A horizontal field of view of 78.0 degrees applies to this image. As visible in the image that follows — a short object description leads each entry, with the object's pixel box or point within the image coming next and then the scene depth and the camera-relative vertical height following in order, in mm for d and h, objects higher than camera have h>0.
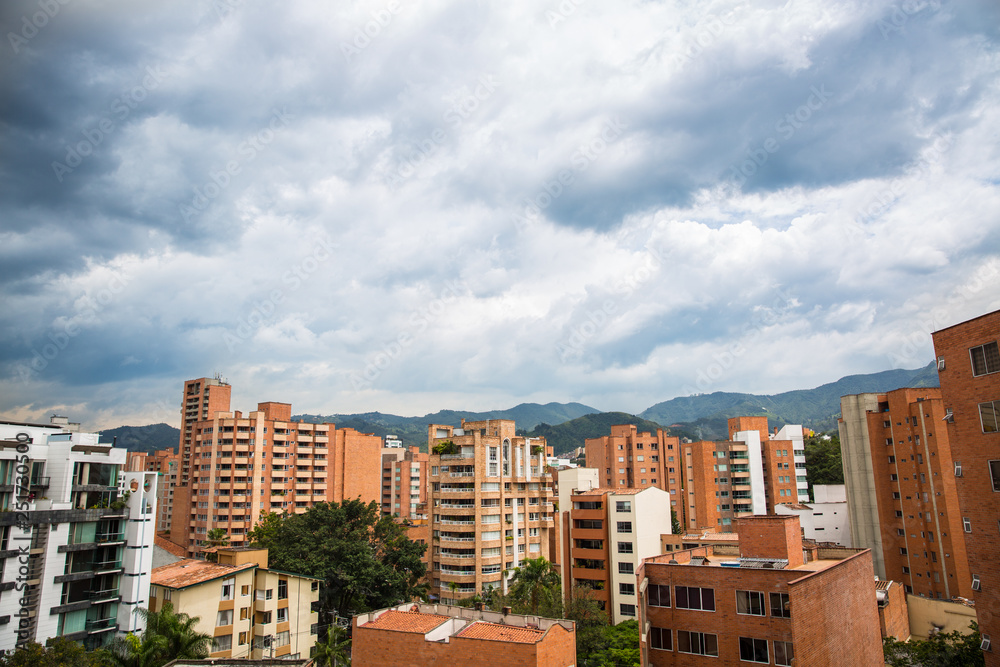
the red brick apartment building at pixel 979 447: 29844 +900
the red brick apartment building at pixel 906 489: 69312 -2684
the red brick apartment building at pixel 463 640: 30453 -8331
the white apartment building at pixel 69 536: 35469 -3327
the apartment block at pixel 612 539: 57469 -6335
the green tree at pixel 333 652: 45031 -12601
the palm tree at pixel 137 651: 34906 -9597
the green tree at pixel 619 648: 43469 -12725
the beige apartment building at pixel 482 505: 69188 -3629
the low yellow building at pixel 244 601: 44506 -9134
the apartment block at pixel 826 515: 88188 -6599
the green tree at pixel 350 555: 59656 -7690
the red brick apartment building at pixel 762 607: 30672 -7102
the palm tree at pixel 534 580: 60594 -10363
